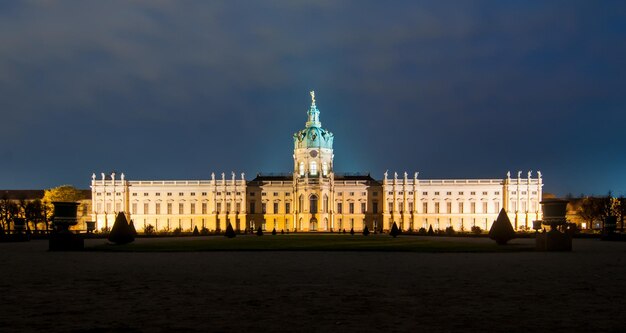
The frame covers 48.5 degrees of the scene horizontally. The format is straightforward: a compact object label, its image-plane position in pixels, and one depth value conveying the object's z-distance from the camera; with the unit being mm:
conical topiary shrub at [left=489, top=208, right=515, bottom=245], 39906
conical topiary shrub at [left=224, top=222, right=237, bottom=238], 59741
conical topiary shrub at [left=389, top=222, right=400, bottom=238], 63638
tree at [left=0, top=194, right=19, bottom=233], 88125
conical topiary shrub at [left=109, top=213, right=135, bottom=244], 43031
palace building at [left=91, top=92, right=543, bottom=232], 112125
